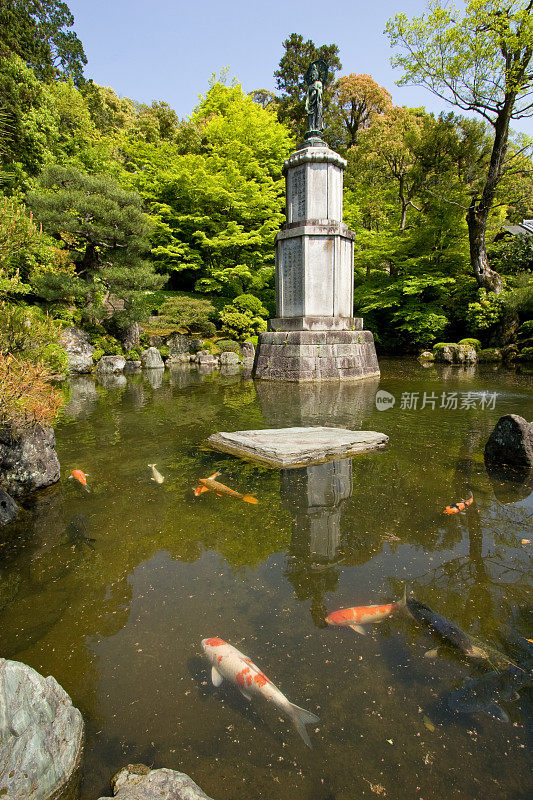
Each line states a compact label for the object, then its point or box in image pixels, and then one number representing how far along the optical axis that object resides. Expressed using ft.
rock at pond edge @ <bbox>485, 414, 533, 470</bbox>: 15.29
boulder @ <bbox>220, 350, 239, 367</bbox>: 58.08
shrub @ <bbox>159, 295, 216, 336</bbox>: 64.39
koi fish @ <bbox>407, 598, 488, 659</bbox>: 6.55
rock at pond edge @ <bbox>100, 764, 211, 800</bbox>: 4.22
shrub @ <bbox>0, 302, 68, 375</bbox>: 14.89
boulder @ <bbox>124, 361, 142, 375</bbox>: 55.30
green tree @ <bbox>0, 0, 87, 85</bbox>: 81.03
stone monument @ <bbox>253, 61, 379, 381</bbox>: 40.63
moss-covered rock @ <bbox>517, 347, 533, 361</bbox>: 55.16
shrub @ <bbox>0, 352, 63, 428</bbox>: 12.87
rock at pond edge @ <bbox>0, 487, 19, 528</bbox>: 11.64
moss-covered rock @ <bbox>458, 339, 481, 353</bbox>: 61.62
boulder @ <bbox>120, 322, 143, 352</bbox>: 61.72
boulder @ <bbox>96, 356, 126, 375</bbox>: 52.04
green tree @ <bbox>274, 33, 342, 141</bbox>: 103.86
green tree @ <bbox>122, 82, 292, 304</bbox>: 71.46
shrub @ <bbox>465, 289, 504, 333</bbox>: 60.90
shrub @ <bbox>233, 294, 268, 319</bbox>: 69.00
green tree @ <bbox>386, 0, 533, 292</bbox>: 50.72
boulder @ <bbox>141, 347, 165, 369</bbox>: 58.45
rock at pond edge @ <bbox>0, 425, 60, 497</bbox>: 13.44
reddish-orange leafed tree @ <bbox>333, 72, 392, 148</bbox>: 95.71
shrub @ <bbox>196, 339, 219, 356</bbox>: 64.03
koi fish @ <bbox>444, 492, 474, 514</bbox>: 11.68
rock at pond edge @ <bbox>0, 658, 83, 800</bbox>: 4.39
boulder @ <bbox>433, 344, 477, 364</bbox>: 56.54
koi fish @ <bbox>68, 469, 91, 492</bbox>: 14.58
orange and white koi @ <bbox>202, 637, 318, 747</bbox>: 5.58
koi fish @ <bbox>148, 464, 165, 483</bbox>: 14.61
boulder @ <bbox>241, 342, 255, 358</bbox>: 61.57
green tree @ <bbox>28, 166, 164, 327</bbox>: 50.78
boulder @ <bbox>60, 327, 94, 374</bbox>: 52.16
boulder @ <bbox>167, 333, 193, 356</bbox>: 63.62
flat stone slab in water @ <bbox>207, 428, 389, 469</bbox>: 16.06
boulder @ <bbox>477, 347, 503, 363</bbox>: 59.04
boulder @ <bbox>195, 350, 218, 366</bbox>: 59.52
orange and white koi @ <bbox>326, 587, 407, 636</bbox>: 7.26
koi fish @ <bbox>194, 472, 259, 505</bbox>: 12.75
